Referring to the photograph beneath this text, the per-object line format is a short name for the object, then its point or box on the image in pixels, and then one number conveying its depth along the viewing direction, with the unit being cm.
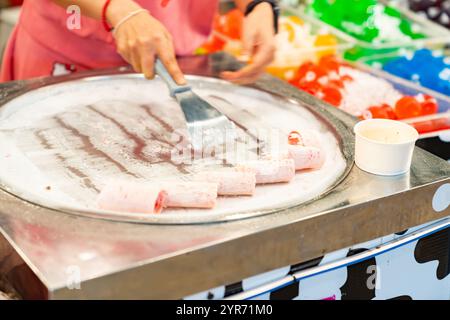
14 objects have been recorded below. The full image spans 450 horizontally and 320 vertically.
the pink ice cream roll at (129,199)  119
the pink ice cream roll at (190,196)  122
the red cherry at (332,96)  205
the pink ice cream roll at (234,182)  128
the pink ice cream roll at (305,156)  138
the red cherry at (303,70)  222
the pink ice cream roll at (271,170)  133
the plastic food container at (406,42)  259
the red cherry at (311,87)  207
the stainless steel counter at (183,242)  104
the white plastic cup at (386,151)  135
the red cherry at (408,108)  200
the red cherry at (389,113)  198
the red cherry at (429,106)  202
